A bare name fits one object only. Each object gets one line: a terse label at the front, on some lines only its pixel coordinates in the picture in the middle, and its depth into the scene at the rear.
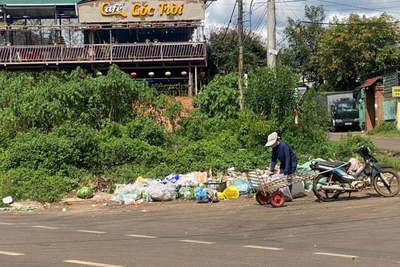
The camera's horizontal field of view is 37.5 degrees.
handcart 13.90
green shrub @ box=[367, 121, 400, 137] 37.24
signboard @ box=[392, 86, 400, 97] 38.38
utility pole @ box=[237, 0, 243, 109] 24.81
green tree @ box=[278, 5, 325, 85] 65.75
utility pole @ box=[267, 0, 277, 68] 22.66
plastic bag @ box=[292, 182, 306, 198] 15.13
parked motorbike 14.09
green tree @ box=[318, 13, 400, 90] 51.75
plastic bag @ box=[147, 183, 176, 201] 15.84
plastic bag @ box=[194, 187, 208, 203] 15.18
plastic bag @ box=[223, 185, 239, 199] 15.73
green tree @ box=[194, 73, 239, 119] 24.73
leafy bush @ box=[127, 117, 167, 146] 21.77
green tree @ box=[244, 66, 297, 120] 21.97
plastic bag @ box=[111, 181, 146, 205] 16.02
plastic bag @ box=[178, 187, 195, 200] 15.93
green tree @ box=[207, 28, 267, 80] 47.55
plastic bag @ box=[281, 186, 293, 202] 14.22
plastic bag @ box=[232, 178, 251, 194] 16.08
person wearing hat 14.17
